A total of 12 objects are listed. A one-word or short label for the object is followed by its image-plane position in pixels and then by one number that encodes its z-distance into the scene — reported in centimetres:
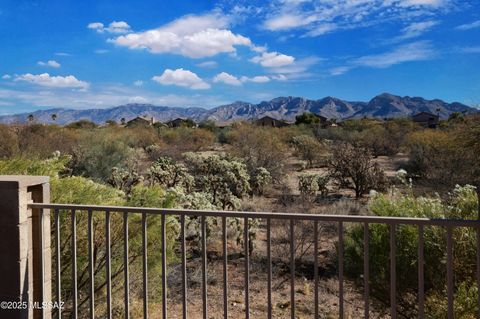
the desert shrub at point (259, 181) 1634
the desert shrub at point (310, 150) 2722
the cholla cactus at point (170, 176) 1389
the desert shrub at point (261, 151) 2025
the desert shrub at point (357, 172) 1633
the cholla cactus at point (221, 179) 1291
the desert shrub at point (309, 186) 1545
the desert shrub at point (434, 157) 1566
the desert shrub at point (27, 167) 615
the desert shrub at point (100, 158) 1689
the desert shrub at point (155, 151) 2379
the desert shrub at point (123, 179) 1249
